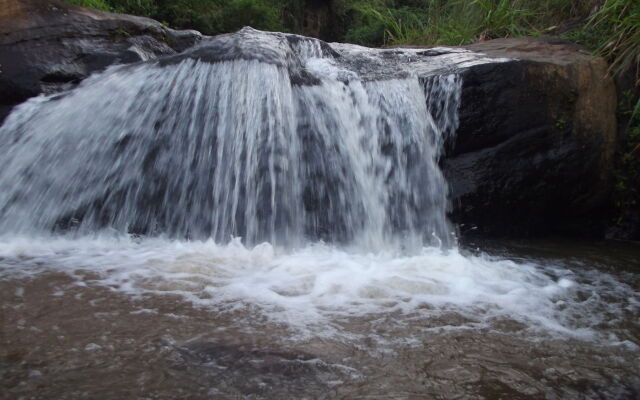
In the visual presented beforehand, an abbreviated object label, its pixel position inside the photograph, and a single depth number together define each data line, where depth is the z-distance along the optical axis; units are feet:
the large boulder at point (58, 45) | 14.78
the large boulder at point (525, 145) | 13.46
